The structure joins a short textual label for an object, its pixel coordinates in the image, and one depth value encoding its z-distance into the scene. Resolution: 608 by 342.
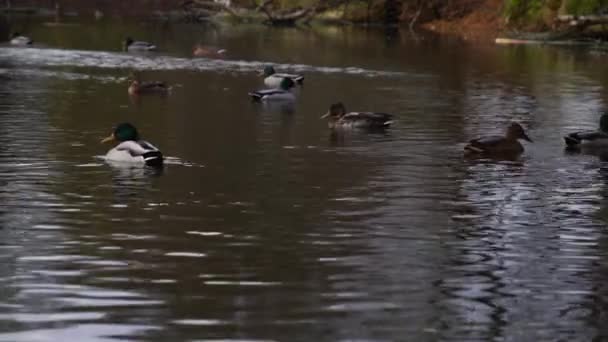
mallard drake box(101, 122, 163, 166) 19.38
